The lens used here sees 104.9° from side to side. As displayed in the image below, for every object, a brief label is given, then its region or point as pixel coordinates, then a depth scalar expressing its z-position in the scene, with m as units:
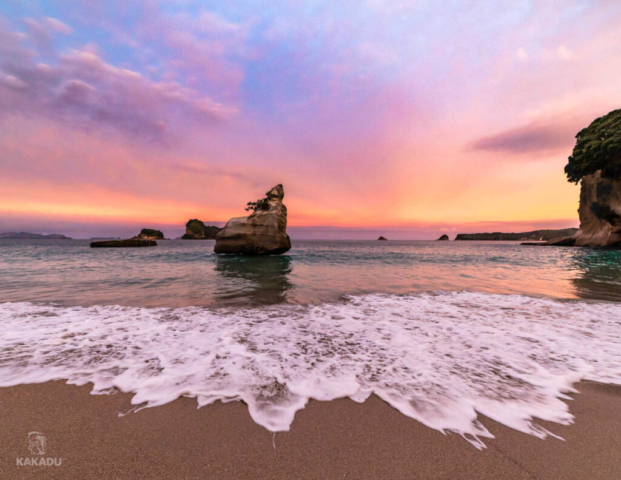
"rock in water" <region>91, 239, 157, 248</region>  45.30
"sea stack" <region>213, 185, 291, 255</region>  23.58
